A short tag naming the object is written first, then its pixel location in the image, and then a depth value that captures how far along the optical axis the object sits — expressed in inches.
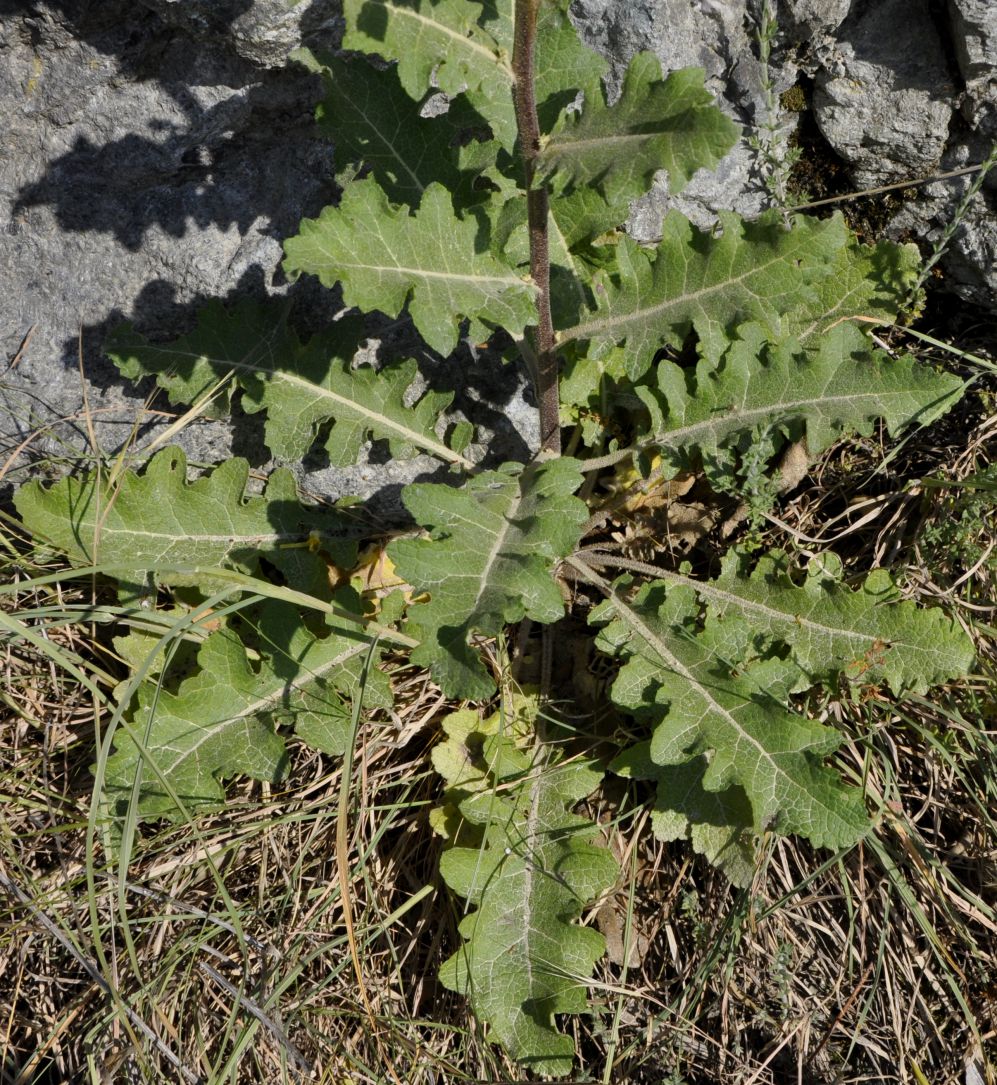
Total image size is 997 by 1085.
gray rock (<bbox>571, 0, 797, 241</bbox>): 104.4
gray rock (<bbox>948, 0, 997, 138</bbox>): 100.7
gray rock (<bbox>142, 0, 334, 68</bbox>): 95.4
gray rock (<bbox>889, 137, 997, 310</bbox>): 111.9
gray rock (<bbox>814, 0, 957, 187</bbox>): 109.0
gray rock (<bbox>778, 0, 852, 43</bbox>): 107.0
